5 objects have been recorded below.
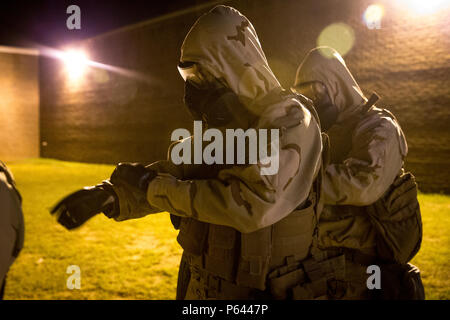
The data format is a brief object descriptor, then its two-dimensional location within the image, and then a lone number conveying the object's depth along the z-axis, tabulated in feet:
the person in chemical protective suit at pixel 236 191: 3.56
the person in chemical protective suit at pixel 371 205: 5.79
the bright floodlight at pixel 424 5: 23.48
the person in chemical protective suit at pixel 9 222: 3.34
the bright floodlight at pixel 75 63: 52.21
